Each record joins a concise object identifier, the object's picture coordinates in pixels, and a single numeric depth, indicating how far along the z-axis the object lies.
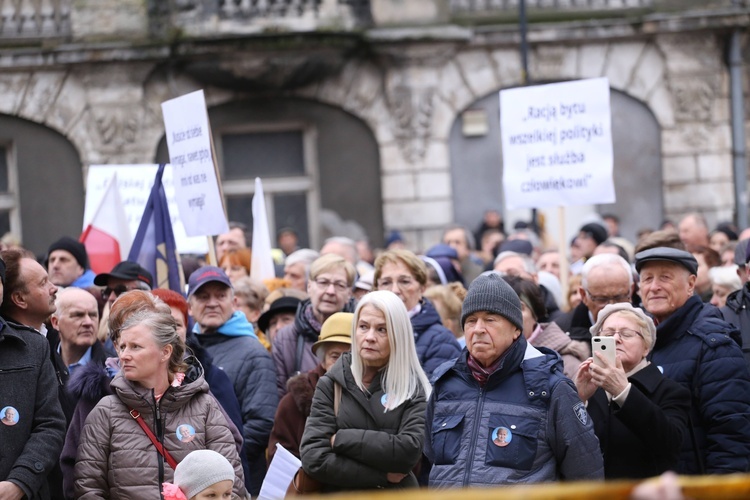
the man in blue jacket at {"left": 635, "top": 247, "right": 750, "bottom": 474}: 11.97
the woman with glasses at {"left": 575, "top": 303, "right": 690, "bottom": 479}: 11.38
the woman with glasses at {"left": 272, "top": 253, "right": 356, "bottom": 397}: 15.29
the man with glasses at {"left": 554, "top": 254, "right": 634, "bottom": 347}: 14.41
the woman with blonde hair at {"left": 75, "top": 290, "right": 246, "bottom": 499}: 11.36
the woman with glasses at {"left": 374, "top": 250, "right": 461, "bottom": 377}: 14.32
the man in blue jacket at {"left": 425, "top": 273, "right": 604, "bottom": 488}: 10.48
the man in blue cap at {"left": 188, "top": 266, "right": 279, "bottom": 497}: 14.30
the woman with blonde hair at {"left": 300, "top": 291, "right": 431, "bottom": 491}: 11.88
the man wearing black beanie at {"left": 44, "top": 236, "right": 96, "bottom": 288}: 18.19
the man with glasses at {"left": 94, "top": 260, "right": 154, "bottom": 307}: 16.16
